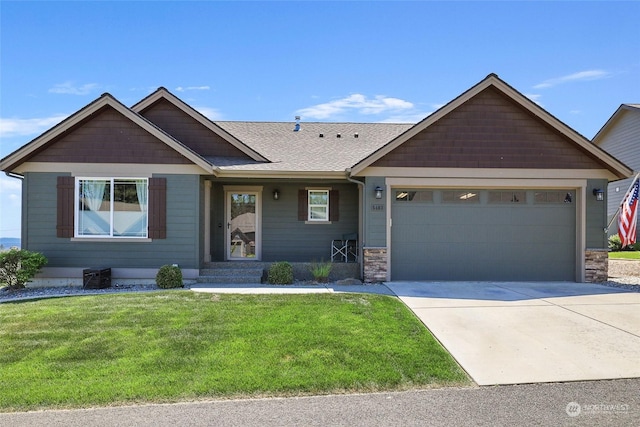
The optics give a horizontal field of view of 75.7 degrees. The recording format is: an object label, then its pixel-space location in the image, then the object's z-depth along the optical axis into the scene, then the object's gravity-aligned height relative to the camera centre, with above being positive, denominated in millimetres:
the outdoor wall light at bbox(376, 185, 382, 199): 10453 +616
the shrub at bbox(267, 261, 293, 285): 10320 -1471
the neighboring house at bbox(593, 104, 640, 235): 18609 +3642
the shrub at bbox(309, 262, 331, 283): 10602 -1428
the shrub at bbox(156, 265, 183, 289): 9734 -1467
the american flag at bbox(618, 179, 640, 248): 10664 +39
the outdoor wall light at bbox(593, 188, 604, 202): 10570 +601
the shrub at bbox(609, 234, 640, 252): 16472 -1154
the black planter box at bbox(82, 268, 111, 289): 9750 -1491
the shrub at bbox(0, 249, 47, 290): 9578 -1201
